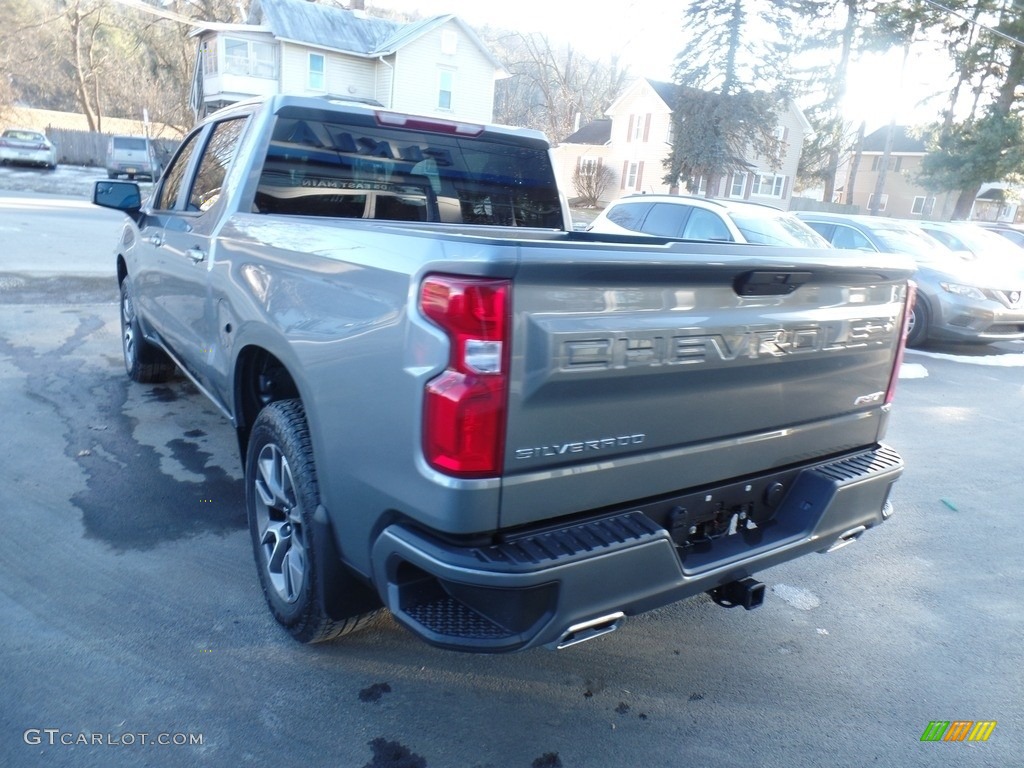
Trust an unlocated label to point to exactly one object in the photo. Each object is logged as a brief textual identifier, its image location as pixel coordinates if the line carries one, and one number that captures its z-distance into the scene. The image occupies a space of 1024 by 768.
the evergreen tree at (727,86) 31.42
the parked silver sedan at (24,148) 33.59
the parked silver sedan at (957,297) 10.15
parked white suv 9.80
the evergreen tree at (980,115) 28.81
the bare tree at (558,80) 53.44
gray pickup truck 2.13
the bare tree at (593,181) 46.41
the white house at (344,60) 37.44
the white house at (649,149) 44.16
